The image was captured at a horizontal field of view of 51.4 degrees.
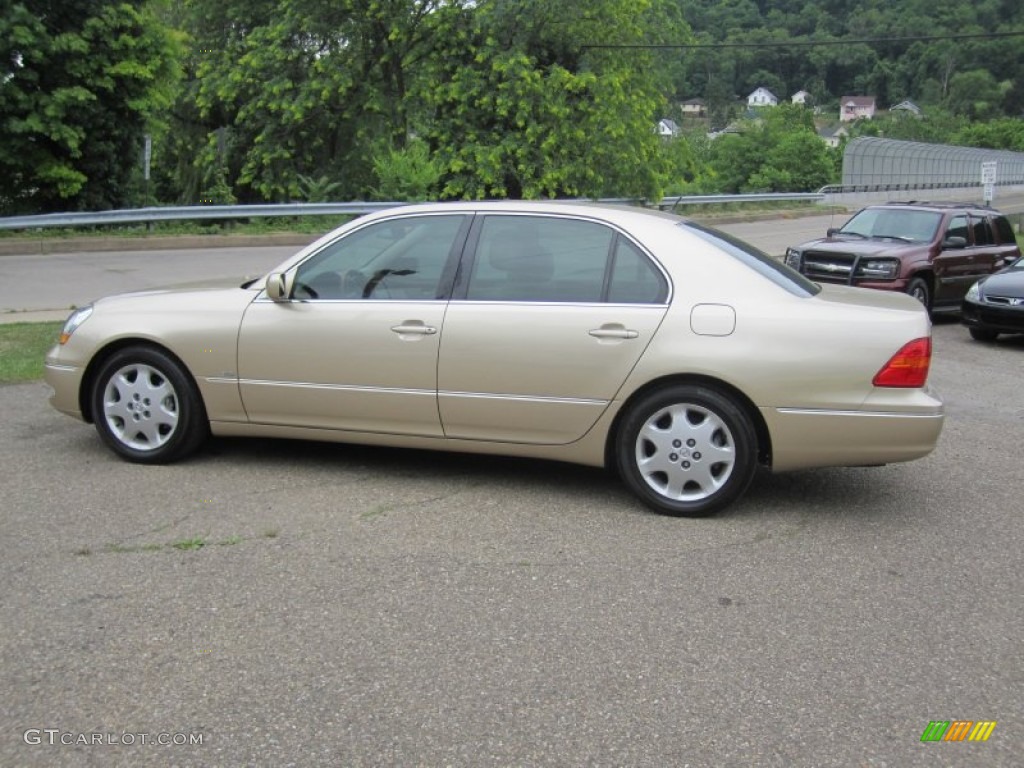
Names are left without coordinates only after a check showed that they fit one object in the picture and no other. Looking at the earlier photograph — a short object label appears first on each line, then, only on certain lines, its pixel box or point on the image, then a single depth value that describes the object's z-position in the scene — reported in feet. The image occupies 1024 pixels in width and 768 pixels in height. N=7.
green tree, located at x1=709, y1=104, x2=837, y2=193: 238.27
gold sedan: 16.69
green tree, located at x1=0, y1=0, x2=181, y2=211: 65.31
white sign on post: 75.87
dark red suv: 44.39
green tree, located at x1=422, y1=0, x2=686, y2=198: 94.63
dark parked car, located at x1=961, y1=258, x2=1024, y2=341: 40.04
